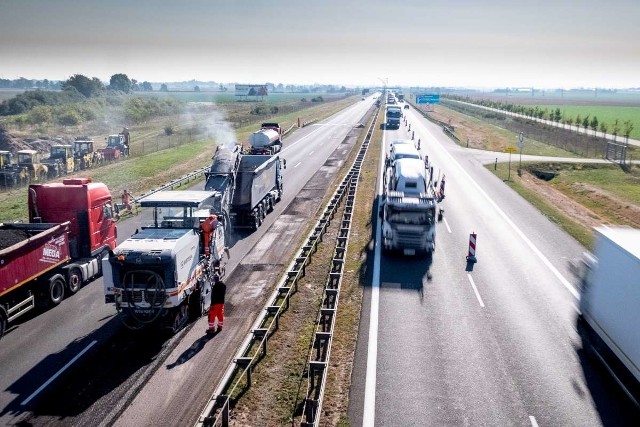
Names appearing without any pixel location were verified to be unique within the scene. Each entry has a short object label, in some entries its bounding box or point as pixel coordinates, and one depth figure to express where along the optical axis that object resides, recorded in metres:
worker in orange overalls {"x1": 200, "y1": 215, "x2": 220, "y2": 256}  16.52
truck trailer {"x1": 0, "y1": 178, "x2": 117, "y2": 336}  15.59
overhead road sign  101.85
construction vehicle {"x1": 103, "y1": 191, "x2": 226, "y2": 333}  14.32
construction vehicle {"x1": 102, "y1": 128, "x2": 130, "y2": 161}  49.38
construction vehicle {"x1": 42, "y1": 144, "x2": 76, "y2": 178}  41.41
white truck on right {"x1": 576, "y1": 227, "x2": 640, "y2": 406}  11.78
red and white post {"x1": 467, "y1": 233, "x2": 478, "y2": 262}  21.91
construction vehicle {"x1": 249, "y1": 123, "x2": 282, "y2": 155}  37.78
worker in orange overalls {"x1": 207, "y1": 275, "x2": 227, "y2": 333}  15.00
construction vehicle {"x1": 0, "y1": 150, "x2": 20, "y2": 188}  37.84
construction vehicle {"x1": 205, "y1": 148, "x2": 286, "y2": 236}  23.20
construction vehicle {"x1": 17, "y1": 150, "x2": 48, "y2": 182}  38.91
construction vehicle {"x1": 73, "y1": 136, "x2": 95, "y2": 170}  44.88
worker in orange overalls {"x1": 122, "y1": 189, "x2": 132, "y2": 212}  29.86
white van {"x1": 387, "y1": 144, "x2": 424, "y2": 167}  31.48
